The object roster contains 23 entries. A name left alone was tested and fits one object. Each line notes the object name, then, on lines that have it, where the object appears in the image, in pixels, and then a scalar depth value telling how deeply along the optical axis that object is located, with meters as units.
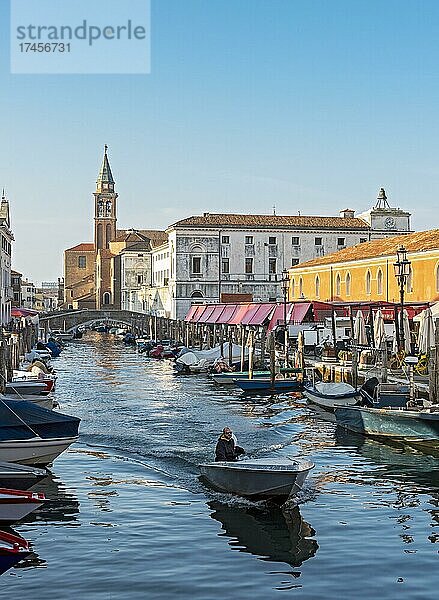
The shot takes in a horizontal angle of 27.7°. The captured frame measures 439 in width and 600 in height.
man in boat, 15.97
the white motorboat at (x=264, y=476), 14.39
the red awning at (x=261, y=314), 42.91
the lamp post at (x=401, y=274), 29.25
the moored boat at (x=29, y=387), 29.56
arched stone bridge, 87.00
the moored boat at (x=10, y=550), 11.26
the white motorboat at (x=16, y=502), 12.55
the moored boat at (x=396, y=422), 19.48
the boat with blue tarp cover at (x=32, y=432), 16.64
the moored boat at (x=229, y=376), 36.38
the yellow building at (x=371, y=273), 41.19
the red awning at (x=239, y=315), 46.47
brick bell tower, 124.38
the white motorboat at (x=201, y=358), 44.84
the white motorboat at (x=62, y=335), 79.38
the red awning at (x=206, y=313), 53.31
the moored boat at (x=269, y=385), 32.91
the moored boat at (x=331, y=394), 25.31
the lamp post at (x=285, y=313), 38.59
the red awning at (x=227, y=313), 48.59
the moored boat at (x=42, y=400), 25.12
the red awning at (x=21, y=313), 64.06
